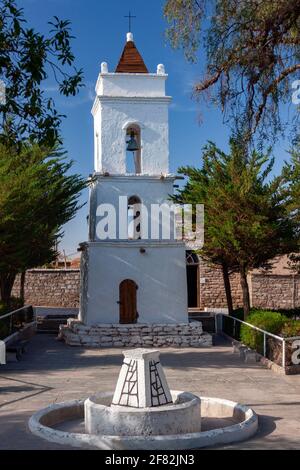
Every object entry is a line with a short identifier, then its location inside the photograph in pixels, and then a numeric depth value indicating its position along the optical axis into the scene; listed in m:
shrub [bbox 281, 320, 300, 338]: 14.46
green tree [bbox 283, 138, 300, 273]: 18.42
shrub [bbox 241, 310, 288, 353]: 15.48
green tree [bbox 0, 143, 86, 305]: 17.16
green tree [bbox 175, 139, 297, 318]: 18.94
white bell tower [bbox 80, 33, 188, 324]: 19.55
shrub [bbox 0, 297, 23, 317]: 19.05
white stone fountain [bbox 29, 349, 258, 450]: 7.34
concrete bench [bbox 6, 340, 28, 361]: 15.65
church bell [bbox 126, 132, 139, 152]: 19.62
